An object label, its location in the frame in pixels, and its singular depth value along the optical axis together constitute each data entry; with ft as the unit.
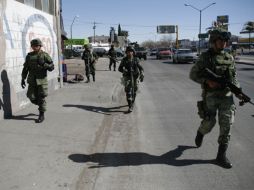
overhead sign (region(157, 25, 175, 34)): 325.21
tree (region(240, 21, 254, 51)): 382.22
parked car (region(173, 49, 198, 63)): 118.73
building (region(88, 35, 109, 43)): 556.68
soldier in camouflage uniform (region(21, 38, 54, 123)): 26.05
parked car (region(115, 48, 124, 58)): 180.49
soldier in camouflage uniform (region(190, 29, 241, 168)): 17.15
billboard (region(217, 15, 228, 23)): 279.45
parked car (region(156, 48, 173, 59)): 164.45
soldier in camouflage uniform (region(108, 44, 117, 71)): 80.73
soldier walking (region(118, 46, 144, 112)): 31.42
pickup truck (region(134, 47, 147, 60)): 154.47
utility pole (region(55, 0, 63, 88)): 47.14
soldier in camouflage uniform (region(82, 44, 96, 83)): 56.67
